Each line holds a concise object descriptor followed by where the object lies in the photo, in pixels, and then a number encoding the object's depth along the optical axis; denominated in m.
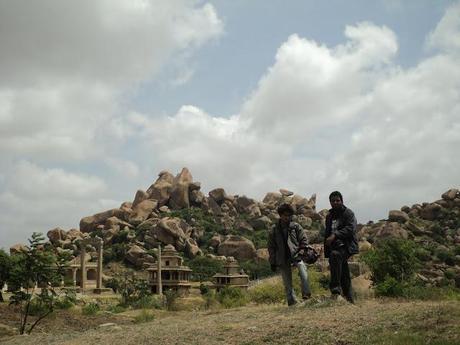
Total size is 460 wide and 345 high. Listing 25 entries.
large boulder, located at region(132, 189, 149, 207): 85.96
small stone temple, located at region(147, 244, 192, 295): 51.81
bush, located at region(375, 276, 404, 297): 11.51
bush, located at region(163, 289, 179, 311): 19.17
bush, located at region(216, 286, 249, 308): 14.38
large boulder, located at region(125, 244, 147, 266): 66.12
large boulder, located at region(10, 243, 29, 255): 61.92
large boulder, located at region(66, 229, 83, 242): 77.19
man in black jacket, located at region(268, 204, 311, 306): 9.59
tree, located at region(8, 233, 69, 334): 13.36
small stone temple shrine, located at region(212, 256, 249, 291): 51.72
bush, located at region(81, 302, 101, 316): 17.80
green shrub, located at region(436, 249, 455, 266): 56.12
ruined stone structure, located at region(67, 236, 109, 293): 53.69
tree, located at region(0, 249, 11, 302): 30.92
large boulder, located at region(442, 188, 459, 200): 77.38
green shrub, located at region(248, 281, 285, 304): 14.52
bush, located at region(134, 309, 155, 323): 11.36
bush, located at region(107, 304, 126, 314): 25.42
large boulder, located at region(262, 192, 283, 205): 96.75
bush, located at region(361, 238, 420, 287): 18.20
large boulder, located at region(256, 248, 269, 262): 68.12
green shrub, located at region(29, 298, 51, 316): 15.58
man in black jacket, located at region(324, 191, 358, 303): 8.84
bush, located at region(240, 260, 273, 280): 63.56
